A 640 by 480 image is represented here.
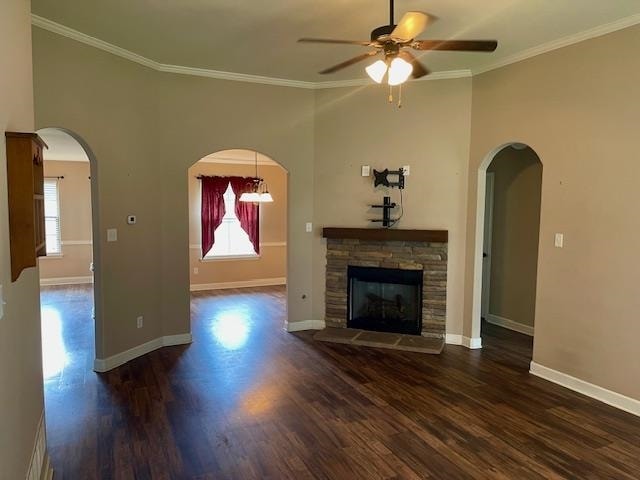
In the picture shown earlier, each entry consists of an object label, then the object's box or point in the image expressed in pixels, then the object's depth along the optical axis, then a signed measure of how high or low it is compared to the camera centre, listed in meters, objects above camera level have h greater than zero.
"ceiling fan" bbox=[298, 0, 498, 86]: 2.53 +1.02
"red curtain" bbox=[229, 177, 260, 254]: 8.53 -0.05
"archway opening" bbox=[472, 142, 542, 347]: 5.30 -0.43
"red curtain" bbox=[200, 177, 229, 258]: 8.23 +0.04
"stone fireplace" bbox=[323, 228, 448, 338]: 5.07 -0.84
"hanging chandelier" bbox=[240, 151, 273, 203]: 7.61 +0.35
